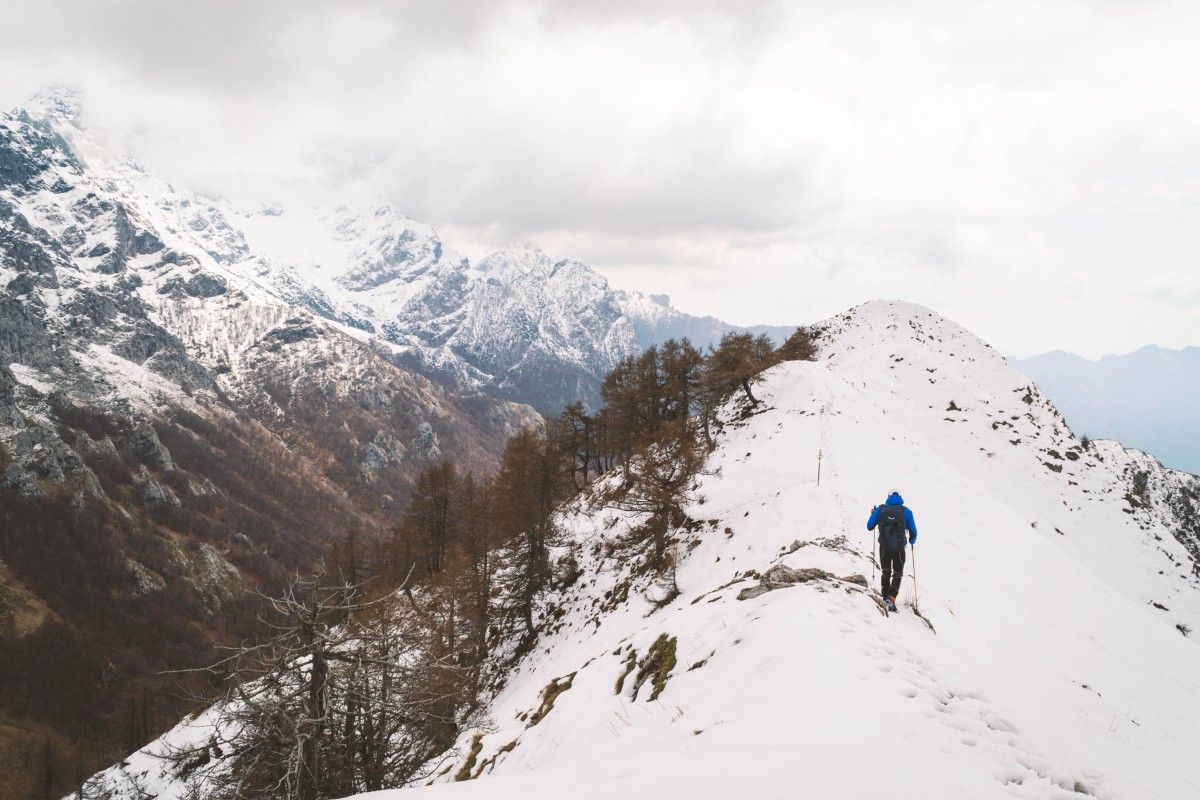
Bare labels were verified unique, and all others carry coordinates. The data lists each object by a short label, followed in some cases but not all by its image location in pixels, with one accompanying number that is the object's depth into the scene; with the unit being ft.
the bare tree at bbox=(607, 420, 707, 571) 73.20
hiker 40.70
